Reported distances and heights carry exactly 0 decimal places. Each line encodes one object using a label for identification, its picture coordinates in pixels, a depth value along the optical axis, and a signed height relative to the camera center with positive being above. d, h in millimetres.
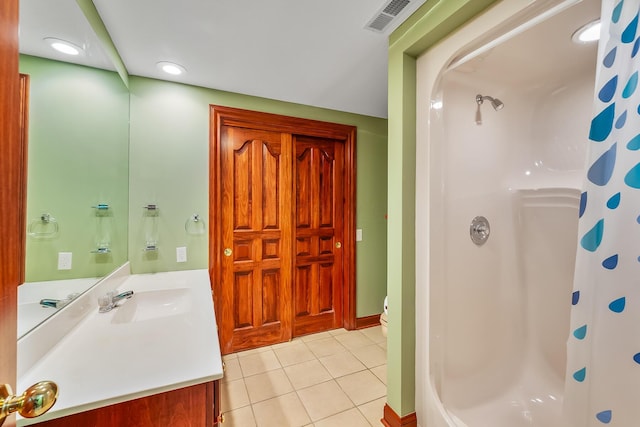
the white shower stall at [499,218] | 1432 +1
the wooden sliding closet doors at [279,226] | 2344 -87
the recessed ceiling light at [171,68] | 1865 +1105
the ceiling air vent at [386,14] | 1292 +1074
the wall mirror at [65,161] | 948 +270
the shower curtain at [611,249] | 710 -89
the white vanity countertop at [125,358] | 730 -489
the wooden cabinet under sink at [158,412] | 712 -569
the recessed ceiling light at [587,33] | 1230 +926
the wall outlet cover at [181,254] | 2123 -301
